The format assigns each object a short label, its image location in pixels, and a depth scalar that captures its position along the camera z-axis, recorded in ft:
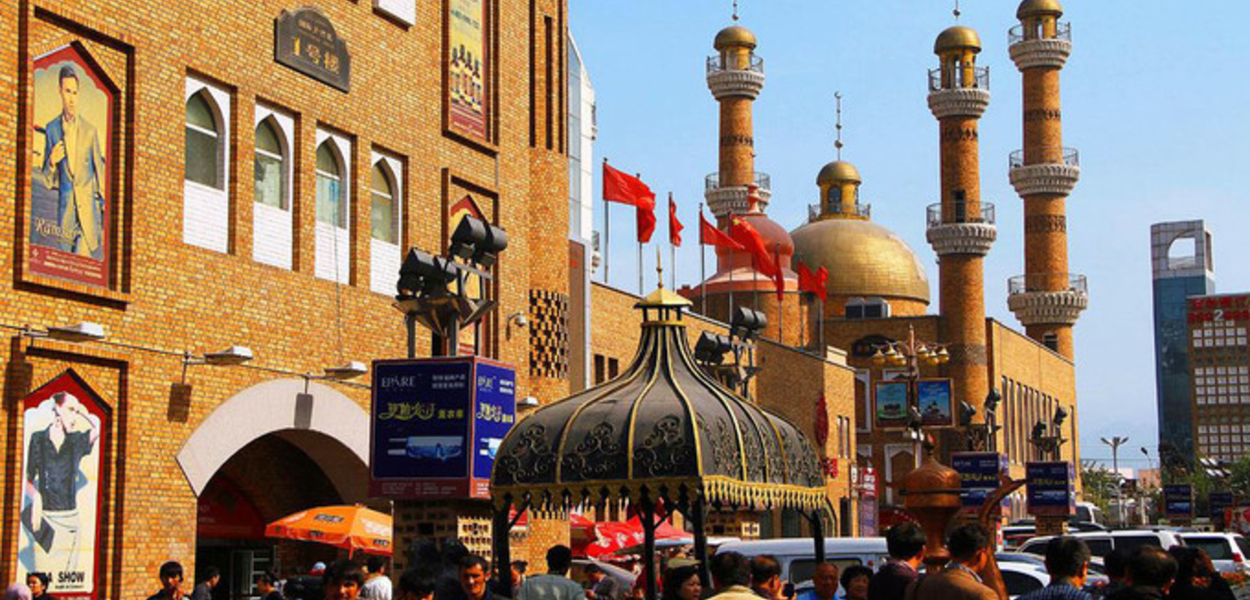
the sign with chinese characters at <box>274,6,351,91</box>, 73.10
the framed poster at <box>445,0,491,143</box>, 85.35
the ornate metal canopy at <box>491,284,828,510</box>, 44.60
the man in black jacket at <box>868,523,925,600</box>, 35.65
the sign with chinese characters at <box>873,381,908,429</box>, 223.30
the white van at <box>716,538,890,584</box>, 63.00
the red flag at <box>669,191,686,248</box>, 136.87
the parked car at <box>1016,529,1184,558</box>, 88.22
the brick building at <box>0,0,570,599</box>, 60.70
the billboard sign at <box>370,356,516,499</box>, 56.65
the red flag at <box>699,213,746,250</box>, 150.61
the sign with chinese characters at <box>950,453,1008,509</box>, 124.98
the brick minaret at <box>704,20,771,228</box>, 262.47
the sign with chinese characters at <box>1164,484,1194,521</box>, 206.18
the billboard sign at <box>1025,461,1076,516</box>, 133.90
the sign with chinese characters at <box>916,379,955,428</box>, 203.10
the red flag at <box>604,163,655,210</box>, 121.08
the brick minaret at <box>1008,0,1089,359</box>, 260.62
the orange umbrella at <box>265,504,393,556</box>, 68.90
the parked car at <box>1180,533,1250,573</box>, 93.86
